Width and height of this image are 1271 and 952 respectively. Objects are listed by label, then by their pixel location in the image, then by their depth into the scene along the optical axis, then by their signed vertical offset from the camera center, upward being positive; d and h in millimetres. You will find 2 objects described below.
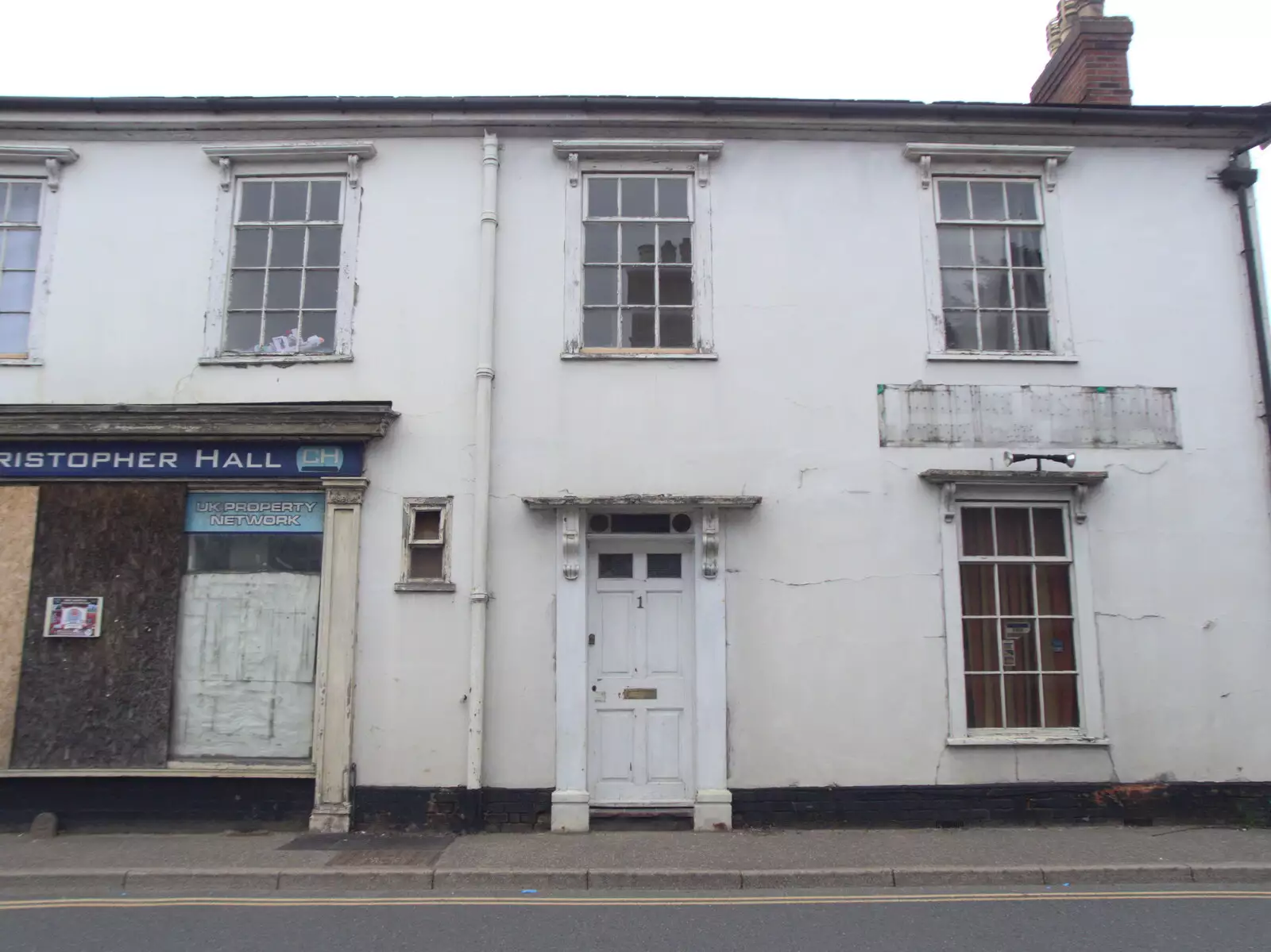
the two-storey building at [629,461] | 7859 +1752
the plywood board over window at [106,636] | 7895 +198
